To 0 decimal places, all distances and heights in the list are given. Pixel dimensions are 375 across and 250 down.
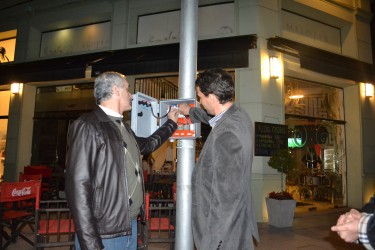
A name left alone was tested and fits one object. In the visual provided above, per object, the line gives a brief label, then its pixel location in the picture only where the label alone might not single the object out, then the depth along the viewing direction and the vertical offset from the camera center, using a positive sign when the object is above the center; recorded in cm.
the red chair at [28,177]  642 -56
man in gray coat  202 -17
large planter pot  676 -124
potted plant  677 -98
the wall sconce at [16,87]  1038 +230
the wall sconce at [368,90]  972 +236
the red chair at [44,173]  870 -62
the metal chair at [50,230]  352 -102
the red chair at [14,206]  443 -83
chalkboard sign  731 +53
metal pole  273 +13
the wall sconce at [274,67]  759 +237
